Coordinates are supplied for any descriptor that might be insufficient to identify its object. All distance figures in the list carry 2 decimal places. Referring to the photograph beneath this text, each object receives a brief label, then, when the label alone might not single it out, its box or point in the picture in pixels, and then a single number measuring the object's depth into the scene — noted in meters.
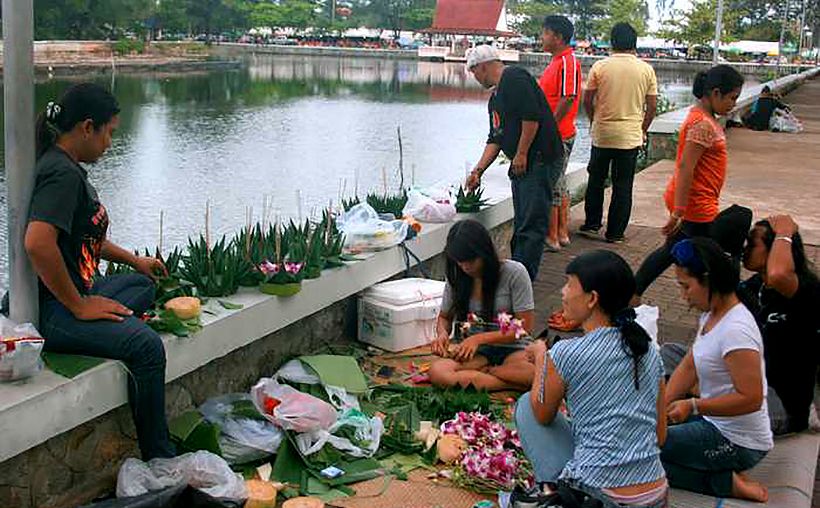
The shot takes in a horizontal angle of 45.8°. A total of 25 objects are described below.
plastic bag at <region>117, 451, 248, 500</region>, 3.08
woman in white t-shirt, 3.00
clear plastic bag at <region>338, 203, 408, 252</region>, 4.88
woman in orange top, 4.38
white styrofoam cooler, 4.68
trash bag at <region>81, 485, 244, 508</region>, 2.82
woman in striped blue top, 2.70
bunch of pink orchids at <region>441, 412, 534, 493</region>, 3.37
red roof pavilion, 66.81
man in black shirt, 5.34
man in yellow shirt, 6.75
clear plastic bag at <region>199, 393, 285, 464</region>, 3.46
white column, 2.93
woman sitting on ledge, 2.93
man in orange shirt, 6.04
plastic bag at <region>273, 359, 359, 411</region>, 3.89
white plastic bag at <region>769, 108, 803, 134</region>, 16.41
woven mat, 3.26
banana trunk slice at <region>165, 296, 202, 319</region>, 3.49
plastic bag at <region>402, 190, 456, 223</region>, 5.62
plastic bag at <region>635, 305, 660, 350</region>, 4.23
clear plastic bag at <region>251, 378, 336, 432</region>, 3.55
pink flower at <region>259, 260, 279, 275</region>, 4.03
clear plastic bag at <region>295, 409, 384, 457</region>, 3.52
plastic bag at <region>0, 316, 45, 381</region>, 2.81
